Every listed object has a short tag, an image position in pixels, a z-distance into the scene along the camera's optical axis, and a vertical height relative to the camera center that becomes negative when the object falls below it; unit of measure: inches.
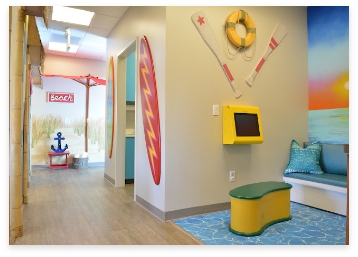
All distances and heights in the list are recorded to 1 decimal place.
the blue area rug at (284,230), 91.8 -37.4
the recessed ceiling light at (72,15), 169.3 +73.8
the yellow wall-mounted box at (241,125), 123.7 +1.9
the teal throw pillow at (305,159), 138.6 -15.2
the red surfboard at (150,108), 120.4 +9.6
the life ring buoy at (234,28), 128.6 +49.0
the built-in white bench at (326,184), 121.1 -25.4
